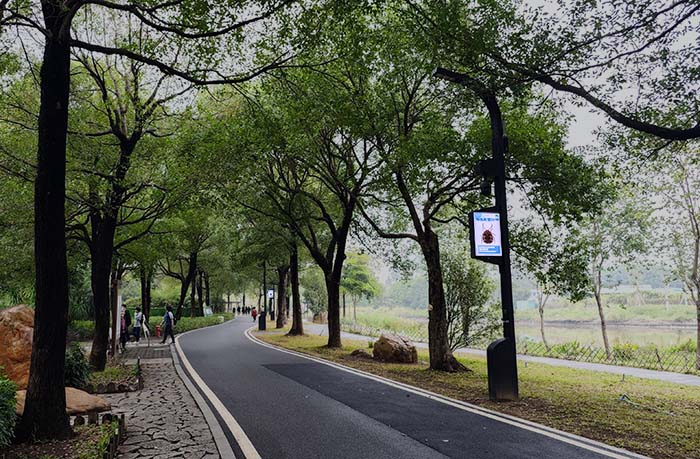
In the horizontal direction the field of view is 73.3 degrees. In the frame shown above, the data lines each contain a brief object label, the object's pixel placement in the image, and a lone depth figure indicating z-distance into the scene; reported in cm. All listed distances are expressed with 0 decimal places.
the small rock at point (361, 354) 1602
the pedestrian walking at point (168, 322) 2284
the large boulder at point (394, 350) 1489
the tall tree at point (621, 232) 2019
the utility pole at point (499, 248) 855
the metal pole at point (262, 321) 3159
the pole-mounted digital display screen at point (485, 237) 895
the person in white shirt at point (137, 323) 2338
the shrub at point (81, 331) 2502
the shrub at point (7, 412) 513
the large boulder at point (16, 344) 838
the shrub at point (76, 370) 920
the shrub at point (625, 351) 1961
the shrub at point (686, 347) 2212
